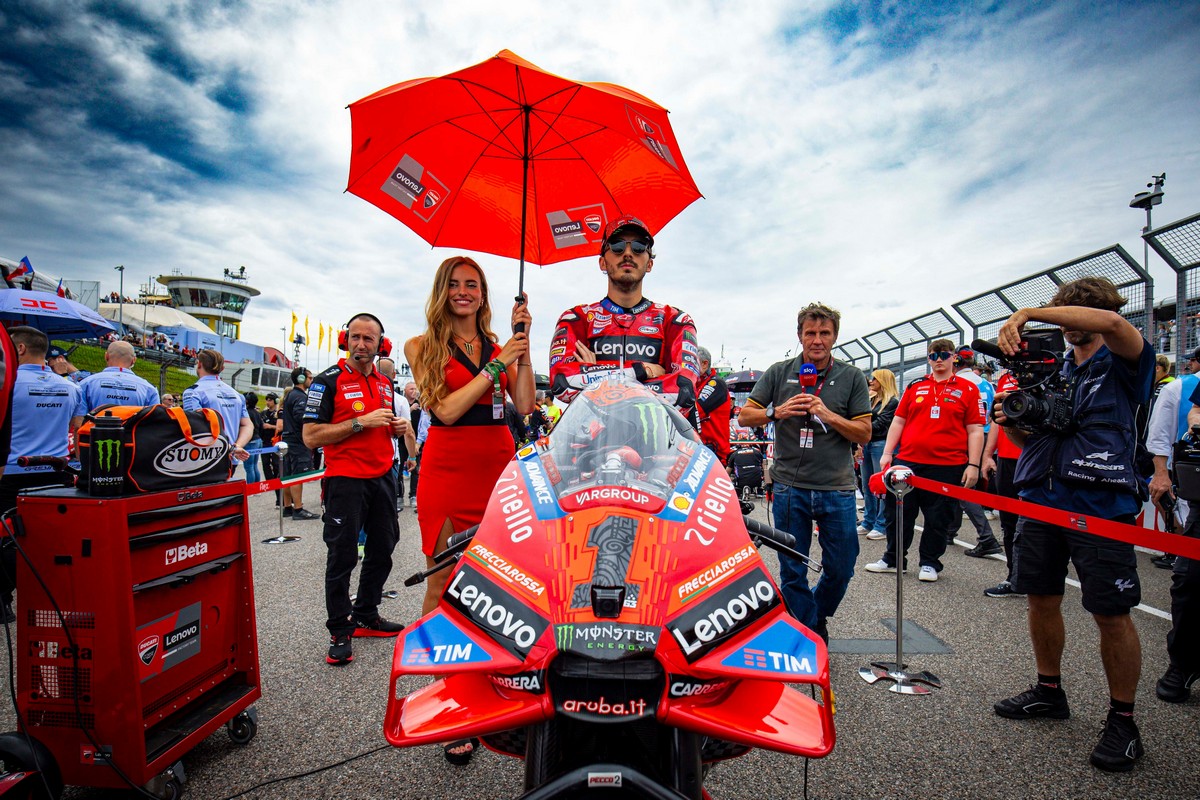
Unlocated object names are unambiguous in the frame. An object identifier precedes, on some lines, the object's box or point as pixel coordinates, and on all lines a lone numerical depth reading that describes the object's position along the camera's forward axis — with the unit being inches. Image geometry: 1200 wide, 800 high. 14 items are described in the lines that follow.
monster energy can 82.6
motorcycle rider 117.6
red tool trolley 80.5
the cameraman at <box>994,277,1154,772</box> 99.7
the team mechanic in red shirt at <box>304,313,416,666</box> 140.7
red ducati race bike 45.6
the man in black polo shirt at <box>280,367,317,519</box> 294.2
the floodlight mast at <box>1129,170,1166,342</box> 269.0
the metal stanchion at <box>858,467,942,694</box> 125.3
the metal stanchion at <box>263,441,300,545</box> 268.8
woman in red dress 106.8
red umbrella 118.8
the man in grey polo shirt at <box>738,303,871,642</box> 130.5
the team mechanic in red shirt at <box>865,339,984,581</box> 208.5
